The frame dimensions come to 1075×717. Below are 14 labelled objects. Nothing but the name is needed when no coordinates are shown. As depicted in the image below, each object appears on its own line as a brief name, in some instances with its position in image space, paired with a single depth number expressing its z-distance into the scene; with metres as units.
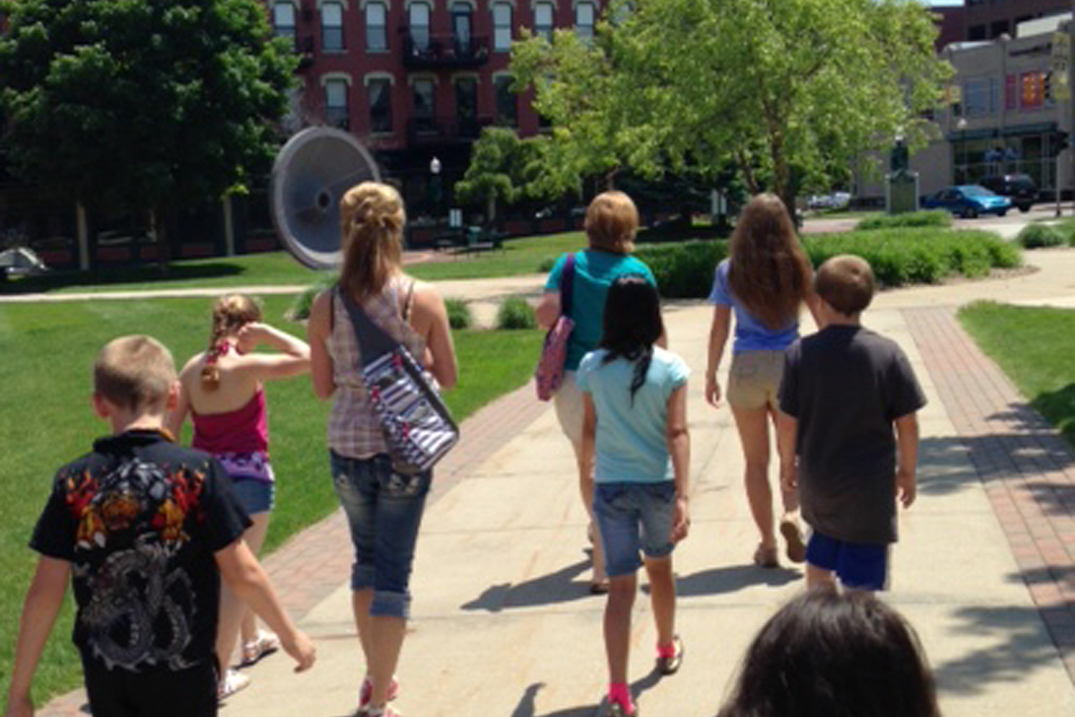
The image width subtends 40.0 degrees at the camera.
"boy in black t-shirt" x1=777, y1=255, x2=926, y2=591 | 4.85
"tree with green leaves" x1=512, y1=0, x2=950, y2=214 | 25.19
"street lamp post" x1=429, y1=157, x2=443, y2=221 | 60.68
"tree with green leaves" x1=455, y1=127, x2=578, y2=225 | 54.00
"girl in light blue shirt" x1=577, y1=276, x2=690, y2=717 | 5.09
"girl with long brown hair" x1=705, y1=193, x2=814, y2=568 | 6.43
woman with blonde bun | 4.96
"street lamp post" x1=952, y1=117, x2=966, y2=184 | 72.22
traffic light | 53.66
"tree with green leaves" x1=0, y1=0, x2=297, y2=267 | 43.88
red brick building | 59.38
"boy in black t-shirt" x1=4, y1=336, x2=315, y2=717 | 3.55
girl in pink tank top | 5.35
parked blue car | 58.44
